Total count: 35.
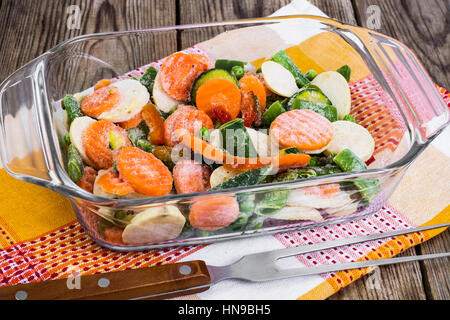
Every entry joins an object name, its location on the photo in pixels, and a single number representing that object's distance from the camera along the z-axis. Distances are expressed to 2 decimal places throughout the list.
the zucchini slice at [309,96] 0.62
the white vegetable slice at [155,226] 0.54
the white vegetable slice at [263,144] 0.59
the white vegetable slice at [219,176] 0.57
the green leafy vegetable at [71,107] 0.60
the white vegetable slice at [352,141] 0.60
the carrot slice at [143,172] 0.55
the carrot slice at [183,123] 0.60
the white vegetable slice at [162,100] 0.63
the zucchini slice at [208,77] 0.62
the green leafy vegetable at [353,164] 0.57
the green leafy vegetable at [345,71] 0.66
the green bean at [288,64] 0.66
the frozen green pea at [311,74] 0.67
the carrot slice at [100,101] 0.61
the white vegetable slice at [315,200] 0.55
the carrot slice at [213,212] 0.54
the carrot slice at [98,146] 0.59
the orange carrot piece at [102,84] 0.64
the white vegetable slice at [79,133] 0.59
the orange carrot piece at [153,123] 0.61
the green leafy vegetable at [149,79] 0.64
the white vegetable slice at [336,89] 0.64
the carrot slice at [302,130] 0.59
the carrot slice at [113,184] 0.55
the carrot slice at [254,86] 0.63
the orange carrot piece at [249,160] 0.56
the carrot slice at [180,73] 0.63
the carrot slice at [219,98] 0.61
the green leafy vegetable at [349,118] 0.63
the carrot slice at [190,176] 0.57
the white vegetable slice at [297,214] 0.56
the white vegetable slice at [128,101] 0.61
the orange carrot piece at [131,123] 0.61
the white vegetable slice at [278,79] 0.64
